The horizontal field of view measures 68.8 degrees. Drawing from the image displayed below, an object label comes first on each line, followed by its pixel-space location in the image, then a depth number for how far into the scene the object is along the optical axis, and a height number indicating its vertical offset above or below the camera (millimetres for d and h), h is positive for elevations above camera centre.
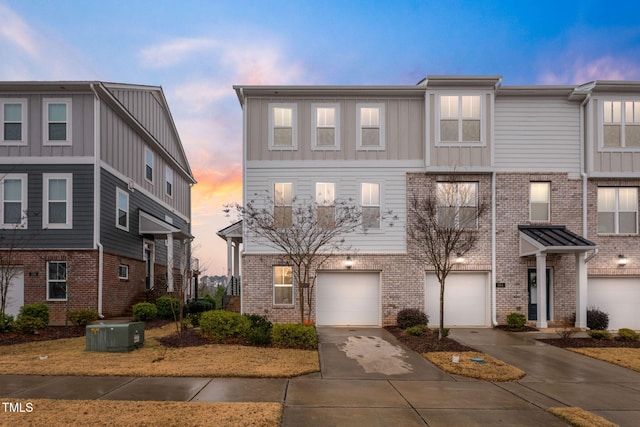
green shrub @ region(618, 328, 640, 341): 14420 -3116
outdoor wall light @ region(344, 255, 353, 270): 17234 -1093
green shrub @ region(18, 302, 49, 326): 15320 -2615
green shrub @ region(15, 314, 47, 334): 14453 -2863
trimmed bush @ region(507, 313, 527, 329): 16469 -3060
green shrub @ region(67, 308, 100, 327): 16344 -2959
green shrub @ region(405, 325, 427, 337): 14523 -3034
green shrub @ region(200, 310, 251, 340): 12977 -2591
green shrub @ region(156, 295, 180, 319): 19422 -3145
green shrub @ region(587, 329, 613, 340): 14367 -3103
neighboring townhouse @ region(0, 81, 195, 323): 17172 +1434
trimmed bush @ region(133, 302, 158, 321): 18094 -3074
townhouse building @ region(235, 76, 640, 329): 17266 +1959
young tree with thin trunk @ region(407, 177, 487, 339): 16797 +759
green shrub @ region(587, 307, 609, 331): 16734 -3094
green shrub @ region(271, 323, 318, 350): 12438 -2790
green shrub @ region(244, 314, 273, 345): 12562 -2717
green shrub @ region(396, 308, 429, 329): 16438 -3018
